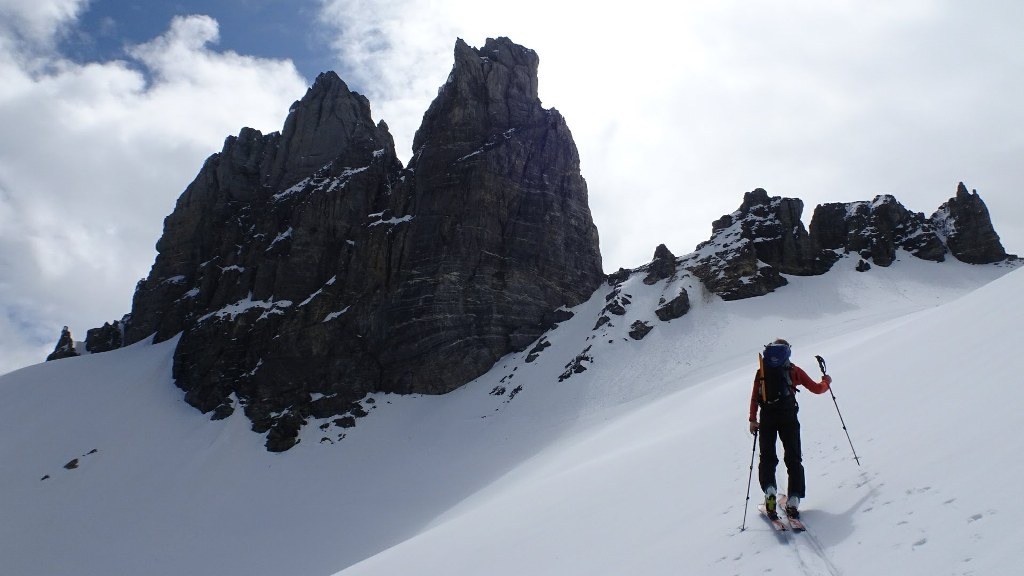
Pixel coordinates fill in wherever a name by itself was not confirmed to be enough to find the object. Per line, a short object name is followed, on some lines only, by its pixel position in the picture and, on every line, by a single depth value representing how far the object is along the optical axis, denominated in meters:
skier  7.95
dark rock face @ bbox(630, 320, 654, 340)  51.56
